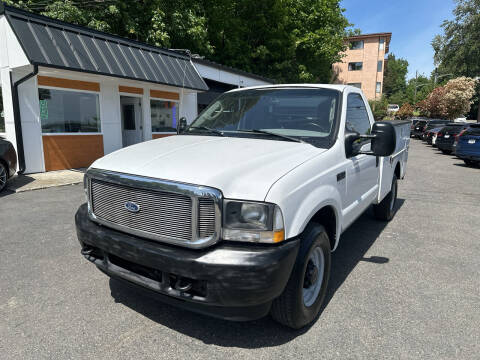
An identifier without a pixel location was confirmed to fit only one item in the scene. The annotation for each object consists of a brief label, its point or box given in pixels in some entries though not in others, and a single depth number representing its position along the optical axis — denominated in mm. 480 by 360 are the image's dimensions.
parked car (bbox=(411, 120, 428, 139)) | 28462
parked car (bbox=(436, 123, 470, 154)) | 16906
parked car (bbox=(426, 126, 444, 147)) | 20841
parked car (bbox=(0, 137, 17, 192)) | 7371
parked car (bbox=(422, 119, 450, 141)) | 24812
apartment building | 47562
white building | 8773
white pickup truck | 2166
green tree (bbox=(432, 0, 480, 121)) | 37281
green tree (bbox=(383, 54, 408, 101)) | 95319
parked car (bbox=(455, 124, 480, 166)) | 12734
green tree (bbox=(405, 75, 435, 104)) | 64088
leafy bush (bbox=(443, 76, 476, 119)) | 36762
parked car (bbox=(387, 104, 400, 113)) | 58725
